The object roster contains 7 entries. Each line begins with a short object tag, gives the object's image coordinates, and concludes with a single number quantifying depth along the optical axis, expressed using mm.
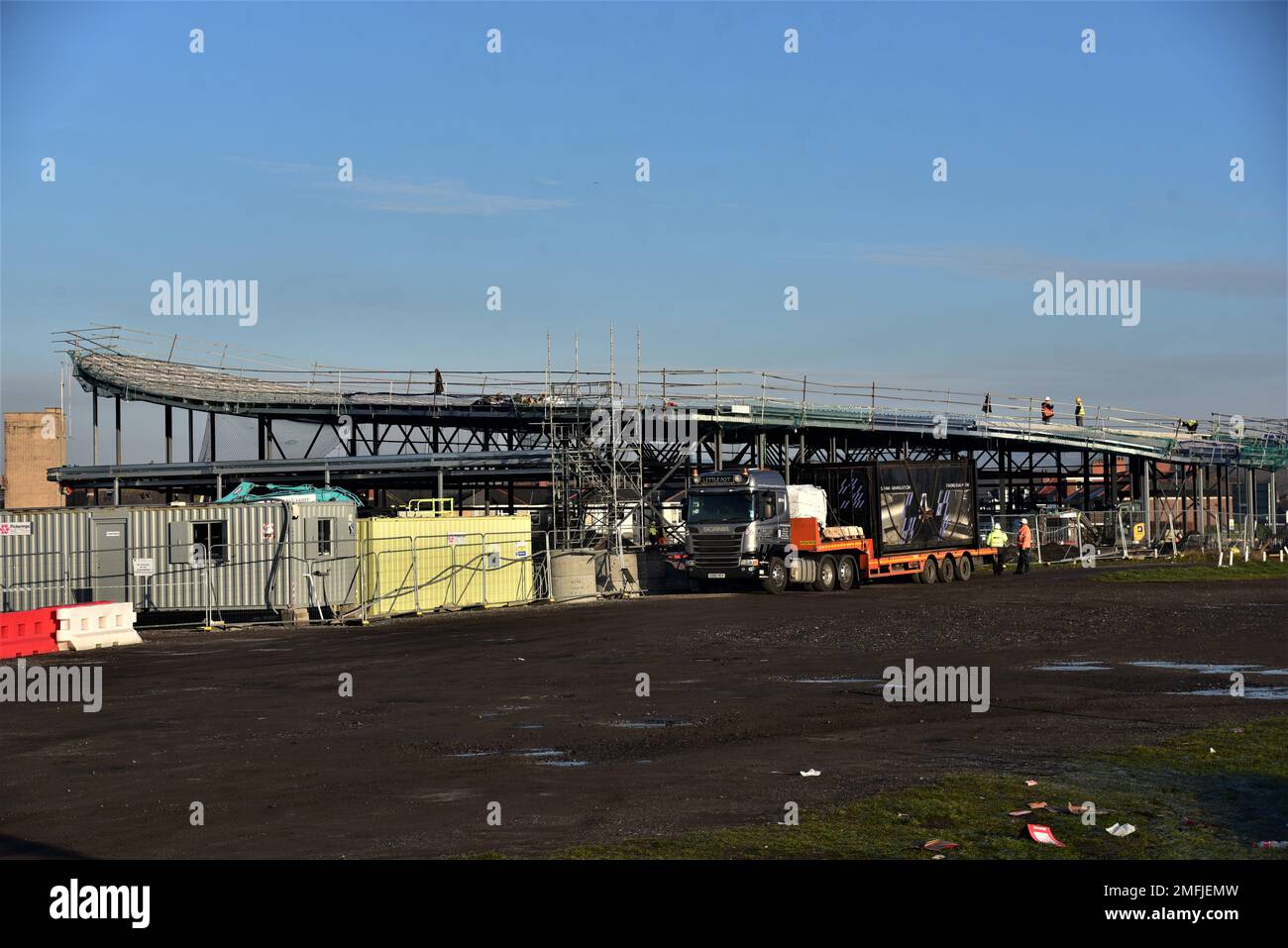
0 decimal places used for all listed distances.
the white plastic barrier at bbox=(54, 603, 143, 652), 25000
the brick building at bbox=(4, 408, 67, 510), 66375
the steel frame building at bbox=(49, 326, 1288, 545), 46531
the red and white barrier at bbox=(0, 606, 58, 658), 23906
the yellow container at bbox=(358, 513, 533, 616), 32062
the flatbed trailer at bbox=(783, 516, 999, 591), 37750
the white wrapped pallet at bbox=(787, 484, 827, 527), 38094
